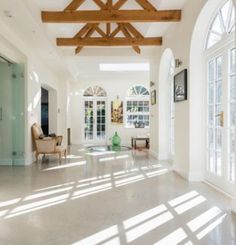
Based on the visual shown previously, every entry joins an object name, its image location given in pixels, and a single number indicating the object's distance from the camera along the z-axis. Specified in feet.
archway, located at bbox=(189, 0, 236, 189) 11.42
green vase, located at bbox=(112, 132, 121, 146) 27.36
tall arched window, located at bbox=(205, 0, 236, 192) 9.19
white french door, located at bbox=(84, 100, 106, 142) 30.43
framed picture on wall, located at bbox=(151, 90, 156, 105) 19.21
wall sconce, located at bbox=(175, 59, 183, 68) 12.81
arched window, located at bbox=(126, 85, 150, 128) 30.28
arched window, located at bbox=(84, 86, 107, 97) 30.43
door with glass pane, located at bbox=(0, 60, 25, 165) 15.92
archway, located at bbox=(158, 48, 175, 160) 17.26
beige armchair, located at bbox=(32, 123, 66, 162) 16.56
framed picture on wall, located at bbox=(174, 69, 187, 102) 12.04
